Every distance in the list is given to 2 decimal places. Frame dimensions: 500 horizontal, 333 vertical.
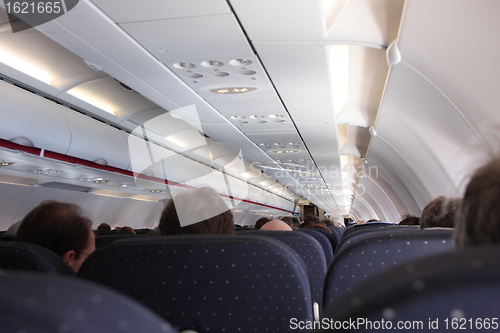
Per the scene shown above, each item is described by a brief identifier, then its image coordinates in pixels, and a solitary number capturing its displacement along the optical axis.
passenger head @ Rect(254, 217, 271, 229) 8.61
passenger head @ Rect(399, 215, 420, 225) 7.23
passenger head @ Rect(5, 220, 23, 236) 6.39
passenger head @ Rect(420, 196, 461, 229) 3.35
